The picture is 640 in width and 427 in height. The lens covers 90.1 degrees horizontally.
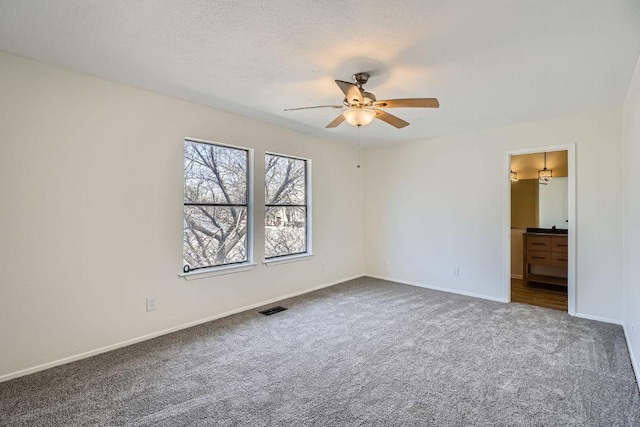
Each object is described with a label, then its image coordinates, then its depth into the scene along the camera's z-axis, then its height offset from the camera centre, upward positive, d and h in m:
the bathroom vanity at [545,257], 4.99 -0.72
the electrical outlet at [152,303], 3.13 -0.92
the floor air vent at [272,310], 3.86 -1.23
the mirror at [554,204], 5.58 +0.14
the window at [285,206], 4.43 +0.07
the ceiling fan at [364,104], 2.42 +0.87
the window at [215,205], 3.54 +0.07
